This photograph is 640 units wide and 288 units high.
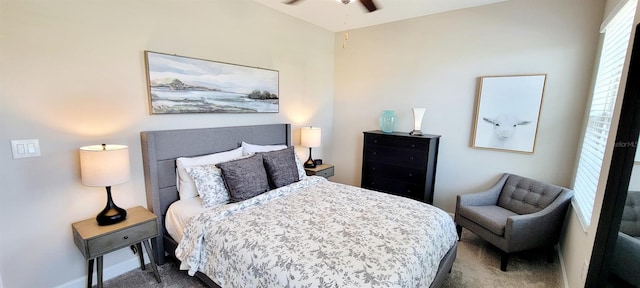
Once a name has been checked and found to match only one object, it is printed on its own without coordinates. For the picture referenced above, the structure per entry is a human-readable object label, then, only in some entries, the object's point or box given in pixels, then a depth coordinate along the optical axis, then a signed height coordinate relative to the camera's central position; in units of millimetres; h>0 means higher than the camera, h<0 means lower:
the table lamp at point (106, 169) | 1847 -452
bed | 1454 -823
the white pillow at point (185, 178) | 2439 -648
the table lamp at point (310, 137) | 3701 -368
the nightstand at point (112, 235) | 1834 -947
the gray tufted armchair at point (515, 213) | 2387 -982
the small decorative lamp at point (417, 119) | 3433 -78
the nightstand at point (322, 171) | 3637 -838
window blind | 1745 +95
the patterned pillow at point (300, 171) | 3024 -707
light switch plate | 1765 -302
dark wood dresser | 3295 -667
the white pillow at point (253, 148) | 2957 -452
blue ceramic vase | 3682 -108
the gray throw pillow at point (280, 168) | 2680 -601
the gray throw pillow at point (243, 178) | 2346 -632
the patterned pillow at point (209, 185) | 2289 -677
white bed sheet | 2195 -907
